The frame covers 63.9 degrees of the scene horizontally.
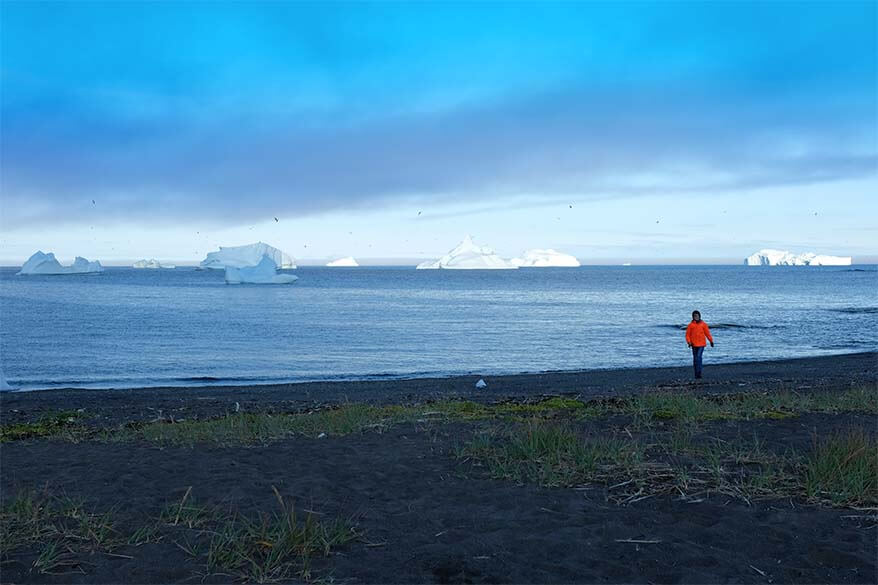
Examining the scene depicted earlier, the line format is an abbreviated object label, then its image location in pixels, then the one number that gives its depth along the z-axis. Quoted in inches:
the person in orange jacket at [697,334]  736.3
